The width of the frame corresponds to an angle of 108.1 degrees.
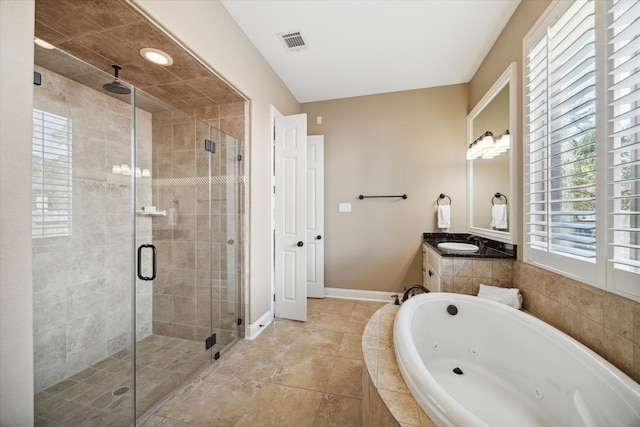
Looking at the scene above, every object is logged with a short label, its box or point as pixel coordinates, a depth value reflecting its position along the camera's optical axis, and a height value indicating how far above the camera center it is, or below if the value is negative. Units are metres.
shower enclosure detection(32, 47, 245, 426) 1.39 -0.25
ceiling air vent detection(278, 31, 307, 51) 2.06 +1.59
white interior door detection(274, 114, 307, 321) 2.54 -0.05
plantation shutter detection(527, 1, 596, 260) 1.15 +0.44
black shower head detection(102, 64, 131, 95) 1.51 +0.83
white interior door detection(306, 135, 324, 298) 3.20 -0.11
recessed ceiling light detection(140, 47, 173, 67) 1.50 +1.05
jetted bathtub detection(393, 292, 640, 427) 0.84 -0.77
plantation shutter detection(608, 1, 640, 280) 0.93 +0.33
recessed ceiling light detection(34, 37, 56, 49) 0.96 +0.73
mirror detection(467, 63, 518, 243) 1.85 +0.40
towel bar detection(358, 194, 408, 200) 3.12 +0.21
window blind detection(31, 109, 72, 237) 1.35 +0.24
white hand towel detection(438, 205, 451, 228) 2.80 -0.04
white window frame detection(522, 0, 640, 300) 1.00 +0.04
